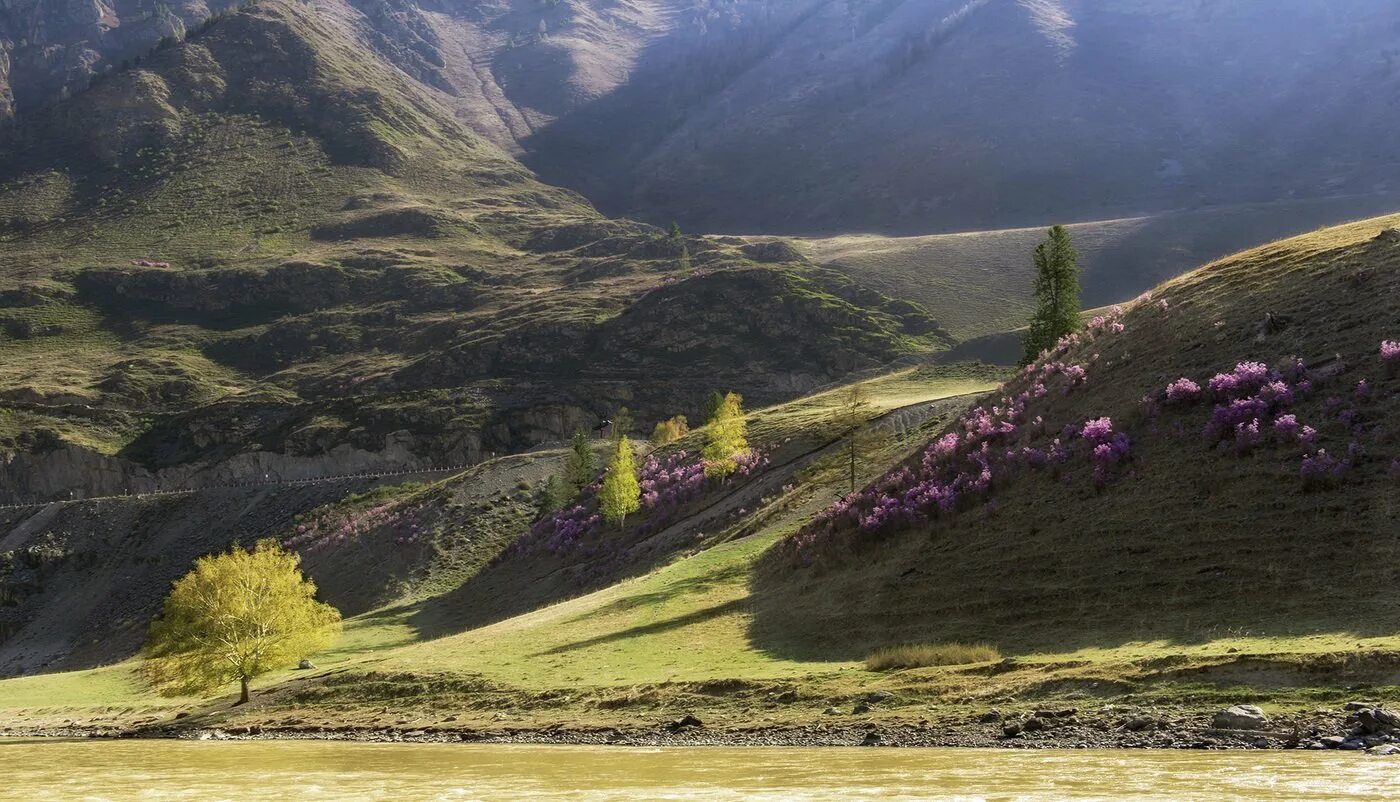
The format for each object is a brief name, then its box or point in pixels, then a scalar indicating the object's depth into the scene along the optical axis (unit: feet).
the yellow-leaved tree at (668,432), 388.98
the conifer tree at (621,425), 365.20
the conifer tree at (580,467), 327.47
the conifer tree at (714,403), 325.83
